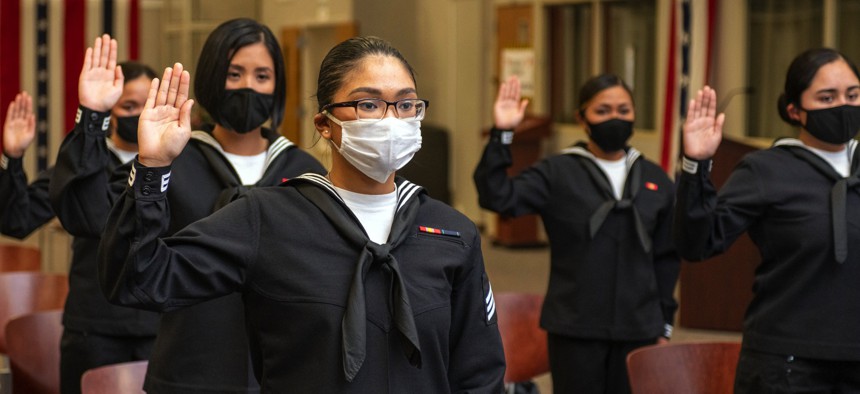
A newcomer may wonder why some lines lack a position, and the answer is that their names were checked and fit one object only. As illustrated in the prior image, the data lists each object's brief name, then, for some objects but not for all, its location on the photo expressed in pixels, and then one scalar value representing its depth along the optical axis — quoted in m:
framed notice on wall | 11.58
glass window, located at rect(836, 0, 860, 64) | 8.28
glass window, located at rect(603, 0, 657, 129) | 10.41
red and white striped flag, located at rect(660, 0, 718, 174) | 8.76
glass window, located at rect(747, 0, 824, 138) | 8.70
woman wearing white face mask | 2.04
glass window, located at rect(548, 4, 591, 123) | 11.25
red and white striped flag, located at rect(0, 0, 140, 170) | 8.05
